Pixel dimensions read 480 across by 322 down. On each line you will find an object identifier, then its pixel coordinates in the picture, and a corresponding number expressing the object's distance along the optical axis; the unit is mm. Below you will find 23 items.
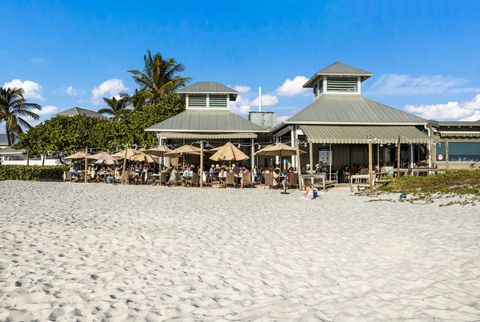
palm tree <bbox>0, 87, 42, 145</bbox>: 47012
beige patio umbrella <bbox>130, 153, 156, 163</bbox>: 22922
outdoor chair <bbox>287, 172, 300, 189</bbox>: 18672
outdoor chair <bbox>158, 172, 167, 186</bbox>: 21331
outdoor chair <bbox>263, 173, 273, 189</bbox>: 19656
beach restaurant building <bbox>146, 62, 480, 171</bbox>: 21250
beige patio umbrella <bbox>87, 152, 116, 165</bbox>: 23617
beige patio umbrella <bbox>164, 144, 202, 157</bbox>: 20359
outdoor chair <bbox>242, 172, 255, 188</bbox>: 19984
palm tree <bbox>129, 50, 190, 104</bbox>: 36781
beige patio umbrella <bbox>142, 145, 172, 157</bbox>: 21003
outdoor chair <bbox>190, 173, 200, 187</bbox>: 20659
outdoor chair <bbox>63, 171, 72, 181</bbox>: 24672
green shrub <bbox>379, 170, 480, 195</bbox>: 14305
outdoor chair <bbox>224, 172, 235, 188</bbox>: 20141
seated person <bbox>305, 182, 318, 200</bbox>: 14492
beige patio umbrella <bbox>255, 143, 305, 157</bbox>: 18695
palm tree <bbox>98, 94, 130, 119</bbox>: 46594
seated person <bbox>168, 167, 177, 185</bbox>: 21406
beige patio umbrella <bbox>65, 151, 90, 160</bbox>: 24691
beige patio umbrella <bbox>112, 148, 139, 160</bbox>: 23156
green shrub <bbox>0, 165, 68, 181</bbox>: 26250
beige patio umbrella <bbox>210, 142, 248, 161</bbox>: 19312
